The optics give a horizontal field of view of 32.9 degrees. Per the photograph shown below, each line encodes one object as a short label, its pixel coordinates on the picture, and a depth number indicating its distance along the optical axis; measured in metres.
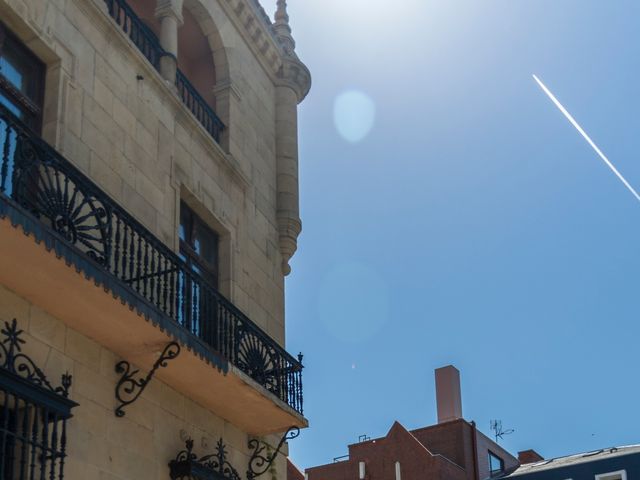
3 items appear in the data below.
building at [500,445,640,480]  44.03
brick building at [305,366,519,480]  46.38
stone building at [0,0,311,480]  10.52
